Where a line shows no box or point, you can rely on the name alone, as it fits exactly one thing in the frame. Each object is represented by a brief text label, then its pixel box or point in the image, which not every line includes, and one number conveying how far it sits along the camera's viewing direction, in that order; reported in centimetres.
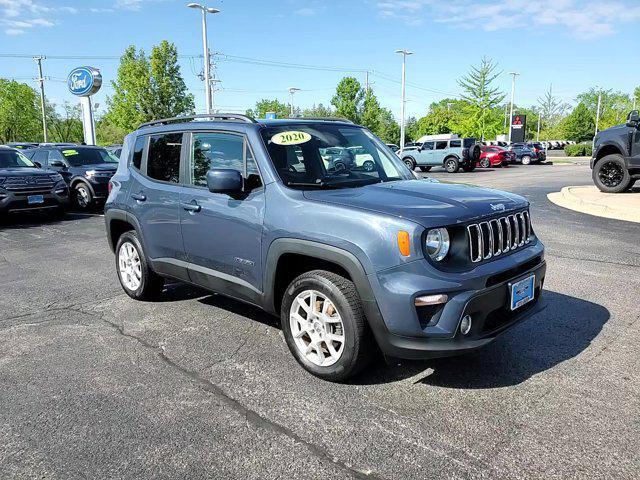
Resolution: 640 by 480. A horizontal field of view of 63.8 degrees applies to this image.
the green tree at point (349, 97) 5147
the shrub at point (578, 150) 5834
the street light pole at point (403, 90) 4421
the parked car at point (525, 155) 3766
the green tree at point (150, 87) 4041
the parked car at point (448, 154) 2859
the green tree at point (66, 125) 7875
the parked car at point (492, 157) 3297
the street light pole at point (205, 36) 3064
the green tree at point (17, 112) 6200
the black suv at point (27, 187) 1097
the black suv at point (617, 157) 1259
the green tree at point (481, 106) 4925
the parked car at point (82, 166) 1318
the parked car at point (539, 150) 3822
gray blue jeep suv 308
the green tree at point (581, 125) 8781
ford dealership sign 2562
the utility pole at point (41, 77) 5760
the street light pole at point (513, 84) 6050
